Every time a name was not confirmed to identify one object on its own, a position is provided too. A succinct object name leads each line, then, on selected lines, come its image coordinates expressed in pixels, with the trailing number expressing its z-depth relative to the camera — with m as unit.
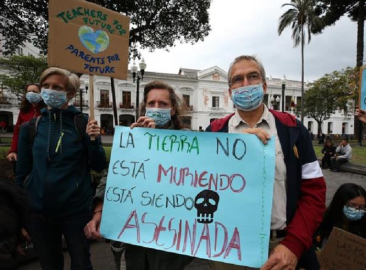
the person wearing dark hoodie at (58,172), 1.59
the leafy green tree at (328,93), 21.27
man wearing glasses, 1.05
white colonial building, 30.33
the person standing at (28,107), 2.57
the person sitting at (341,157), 9.84
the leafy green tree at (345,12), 16.53
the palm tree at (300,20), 18.55
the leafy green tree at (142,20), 6.14
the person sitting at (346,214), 2.21
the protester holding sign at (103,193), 1.34
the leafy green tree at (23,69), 22.17
